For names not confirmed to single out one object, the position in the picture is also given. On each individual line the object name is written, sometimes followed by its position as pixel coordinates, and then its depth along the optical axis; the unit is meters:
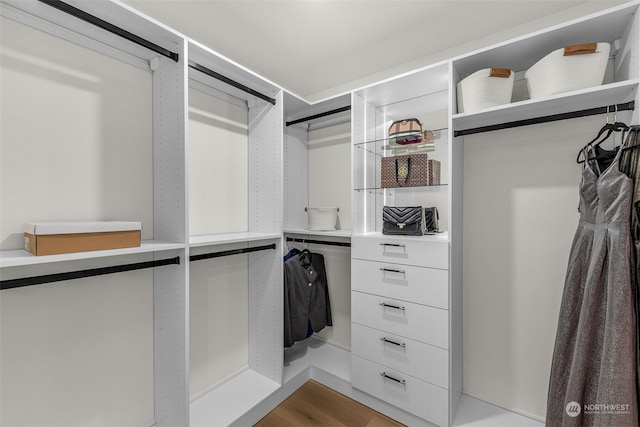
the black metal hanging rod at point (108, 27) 1.13
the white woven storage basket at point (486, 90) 1.52
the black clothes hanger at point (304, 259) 2.36
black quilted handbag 1.75
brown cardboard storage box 1.07
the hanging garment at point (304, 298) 2.23
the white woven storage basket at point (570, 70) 1.28
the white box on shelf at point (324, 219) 2.23
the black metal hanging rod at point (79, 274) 1.12
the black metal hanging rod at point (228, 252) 1.66
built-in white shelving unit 1.34
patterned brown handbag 1.80
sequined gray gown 1.08
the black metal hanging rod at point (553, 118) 1.38
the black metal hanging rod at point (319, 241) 2.24
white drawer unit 1.63
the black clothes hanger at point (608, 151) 1.27
